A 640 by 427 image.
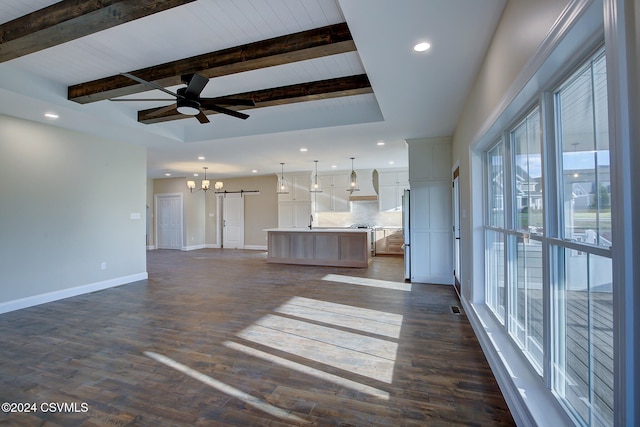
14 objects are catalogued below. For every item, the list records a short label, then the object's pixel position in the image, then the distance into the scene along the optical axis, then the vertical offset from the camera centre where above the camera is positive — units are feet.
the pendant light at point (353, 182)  23.34 +2.79
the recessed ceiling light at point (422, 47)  7.73 +4.51
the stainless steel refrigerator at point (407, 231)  17.87 -0.87
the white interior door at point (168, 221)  35.53 -0.28
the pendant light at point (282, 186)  27.07 +2.91
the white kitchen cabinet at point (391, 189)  29.09 +2.75
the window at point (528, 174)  6.14 +0.97
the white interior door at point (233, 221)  36.11 -0.35
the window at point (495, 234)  9.21 -0.60
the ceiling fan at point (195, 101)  9.07 +3.94
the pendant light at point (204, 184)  27.89 +3.33
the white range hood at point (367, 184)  29.71 +3.30
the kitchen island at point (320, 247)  23.31 -2.42
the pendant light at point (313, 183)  31.55 +3.63
